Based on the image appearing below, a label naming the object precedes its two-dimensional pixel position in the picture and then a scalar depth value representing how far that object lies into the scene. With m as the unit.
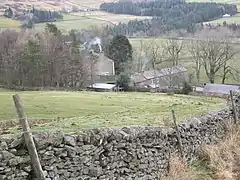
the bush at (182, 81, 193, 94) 57.06
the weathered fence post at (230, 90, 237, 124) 16.32
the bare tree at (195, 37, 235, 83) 75.94
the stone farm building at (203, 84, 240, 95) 64.62
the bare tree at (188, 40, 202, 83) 80.26
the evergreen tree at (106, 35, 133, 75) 80.34
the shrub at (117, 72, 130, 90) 64.81
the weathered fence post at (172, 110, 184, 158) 12.66
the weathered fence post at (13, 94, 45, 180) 7.77
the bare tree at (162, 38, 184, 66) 87.88
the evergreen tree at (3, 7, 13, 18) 147.99
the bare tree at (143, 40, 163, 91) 90.62
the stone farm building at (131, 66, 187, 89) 76.19
